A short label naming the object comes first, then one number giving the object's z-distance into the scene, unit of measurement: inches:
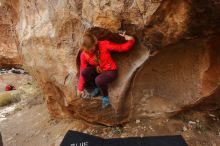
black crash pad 107.0
